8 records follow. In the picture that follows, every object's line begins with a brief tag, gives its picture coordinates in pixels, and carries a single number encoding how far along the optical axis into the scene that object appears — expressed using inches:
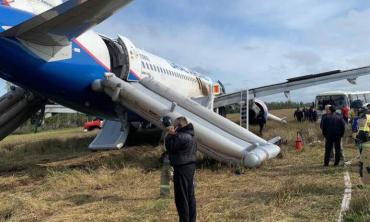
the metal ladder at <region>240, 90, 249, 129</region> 683.7
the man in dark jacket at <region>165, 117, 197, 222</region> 267.9
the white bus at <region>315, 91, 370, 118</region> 1421.5
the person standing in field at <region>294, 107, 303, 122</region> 1513.3
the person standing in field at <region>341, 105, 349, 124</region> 964.6
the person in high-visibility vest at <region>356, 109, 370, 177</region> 400.1
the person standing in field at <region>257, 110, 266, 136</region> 880.3
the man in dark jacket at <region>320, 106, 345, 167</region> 483.8
